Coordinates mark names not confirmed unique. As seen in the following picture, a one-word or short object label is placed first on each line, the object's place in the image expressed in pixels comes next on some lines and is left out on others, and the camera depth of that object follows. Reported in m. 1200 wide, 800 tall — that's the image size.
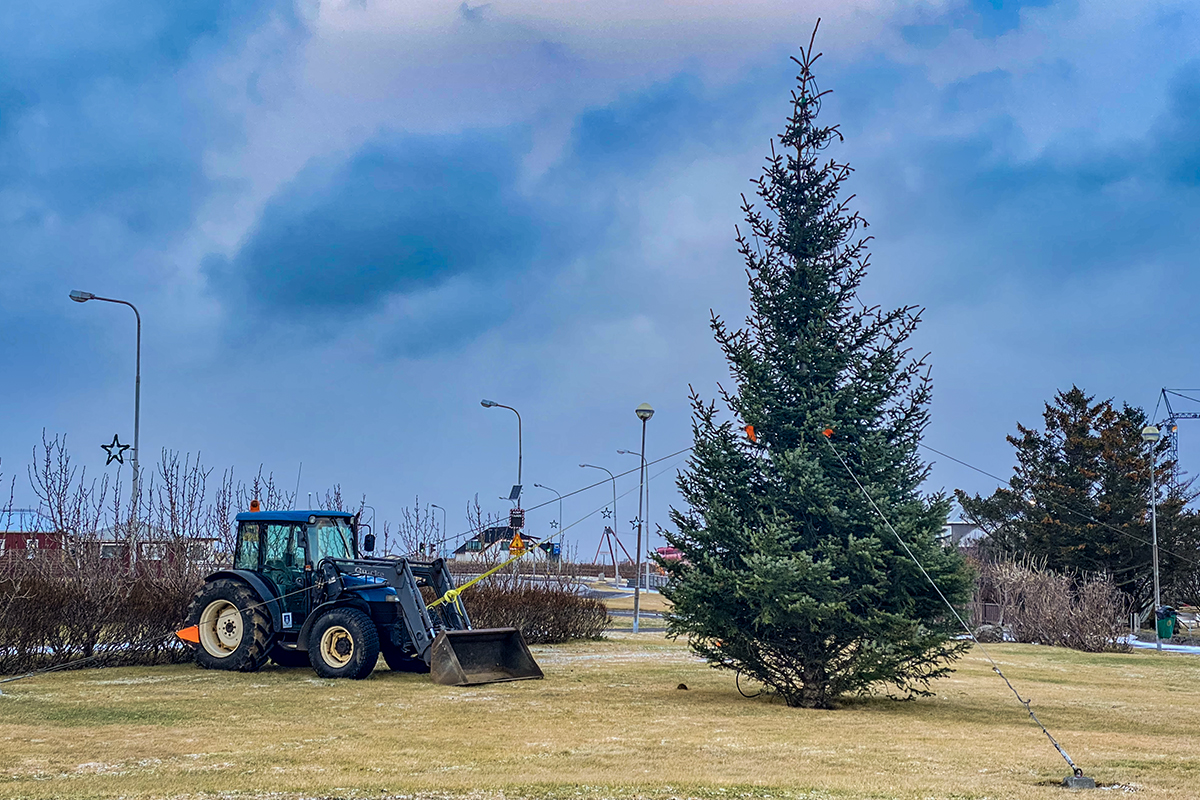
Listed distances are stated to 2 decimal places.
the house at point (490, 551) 29.97
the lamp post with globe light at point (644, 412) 31.09
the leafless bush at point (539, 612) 24.86
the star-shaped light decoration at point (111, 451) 28.00
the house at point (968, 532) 54.09
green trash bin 34.06
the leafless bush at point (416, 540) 30.82
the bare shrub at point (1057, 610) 31.33
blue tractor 17.03
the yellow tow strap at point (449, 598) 17.41
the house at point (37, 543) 21.95
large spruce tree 14.06
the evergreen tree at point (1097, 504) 43.56
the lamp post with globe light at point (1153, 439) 32.97
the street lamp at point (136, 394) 28.56
